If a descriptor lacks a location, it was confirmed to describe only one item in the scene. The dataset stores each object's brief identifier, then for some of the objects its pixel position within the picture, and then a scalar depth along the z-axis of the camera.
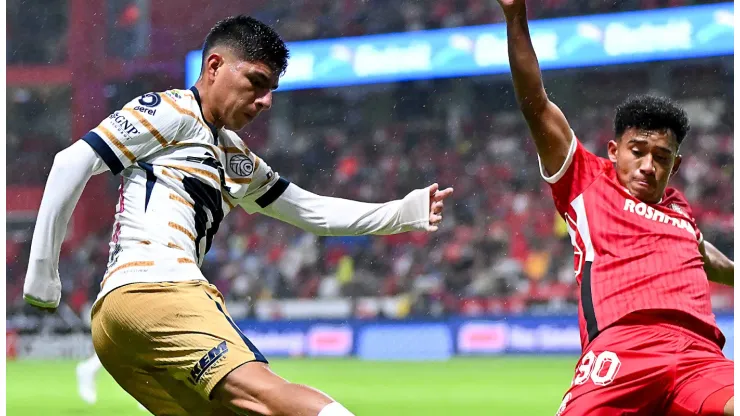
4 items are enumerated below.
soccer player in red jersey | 7.21
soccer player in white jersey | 6.79
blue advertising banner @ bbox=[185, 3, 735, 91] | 38.87
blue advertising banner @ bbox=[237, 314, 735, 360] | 30.72
